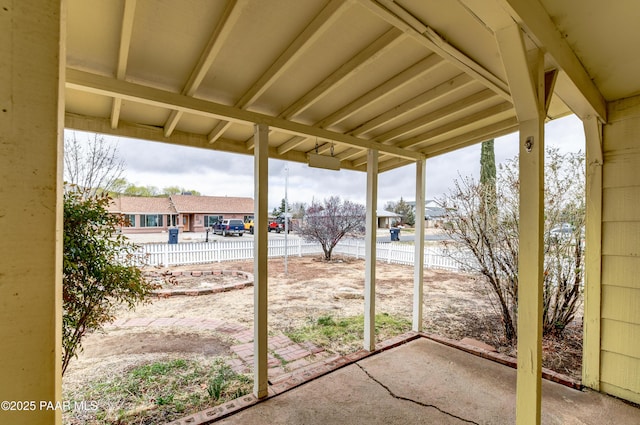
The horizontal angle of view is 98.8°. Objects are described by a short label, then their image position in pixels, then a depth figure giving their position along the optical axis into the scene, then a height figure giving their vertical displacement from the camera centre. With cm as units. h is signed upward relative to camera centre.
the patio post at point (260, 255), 259 -42
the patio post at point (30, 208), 47 +0
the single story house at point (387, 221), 2977 -99
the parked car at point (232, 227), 2055 -122
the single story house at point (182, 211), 2169 -3
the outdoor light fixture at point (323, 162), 312 +58
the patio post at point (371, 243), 349 -40
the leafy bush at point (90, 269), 202 -47
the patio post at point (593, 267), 258 -50
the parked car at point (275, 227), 2541 -145
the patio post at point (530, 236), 147 -12
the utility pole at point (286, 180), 956 +115
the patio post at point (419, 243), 399 -45
